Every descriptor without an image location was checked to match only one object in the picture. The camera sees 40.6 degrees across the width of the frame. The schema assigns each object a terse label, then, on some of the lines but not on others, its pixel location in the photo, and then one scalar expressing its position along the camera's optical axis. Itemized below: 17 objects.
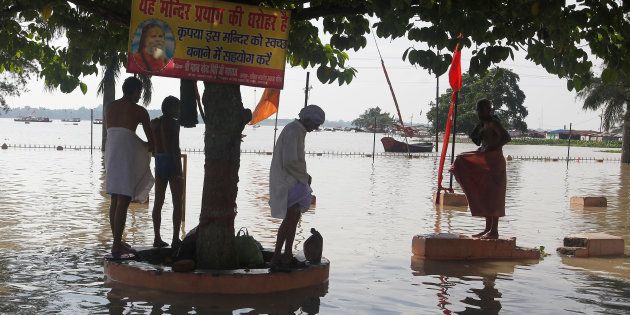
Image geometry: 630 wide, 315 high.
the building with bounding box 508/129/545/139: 164.85
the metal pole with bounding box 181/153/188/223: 11.02
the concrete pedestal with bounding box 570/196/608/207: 17.73
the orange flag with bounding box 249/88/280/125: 14.17
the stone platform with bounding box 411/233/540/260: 9.73
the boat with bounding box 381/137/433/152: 68.55
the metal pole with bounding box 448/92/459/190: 15.29
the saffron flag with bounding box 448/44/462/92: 15.81
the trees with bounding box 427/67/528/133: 95.56
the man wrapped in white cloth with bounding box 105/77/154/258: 8.04
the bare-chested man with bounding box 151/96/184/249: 8.88
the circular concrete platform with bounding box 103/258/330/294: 7.39
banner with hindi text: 7.63
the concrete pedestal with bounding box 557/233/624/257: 10.33
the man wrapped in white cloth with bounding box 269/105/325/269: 7.70
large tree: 6.93
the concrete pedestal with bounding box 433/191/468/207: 16.75
